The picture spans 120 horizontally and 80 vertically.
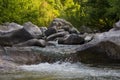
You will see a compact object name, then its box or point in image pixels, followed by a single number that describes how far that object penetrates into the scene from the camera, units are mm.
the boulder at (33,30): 34697
